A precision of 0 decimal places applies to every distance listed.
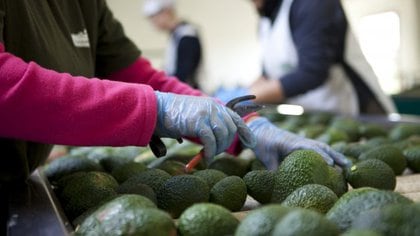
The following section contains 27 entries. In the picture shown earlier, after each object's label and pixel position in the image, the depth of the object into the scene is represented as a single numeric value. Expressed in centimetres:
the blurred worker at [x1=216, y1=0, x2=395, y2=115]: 274
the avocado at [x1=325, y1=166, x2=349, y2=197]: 116
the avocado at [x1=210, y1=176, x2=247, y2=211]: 111
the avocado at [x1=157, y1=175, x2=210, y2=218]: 107
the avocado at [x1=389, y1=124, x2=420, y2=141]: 190
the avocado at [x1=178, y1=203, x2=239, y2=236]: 85
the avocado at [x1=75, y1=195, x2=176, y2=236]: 82
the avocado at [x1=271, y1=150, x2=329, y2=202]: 113
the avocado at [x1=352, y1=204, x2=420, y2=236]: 75
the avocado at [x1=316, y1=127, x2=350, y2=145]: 186
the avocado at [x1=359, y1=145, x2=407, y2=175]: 143
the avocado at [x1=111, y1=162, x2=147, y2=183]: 132
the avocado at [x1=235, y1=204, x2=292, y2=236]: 78
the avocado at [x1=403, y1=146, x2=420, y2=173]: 150
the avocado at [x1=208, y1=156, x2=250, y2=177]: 142
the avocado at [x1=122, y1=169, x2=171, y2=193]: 114
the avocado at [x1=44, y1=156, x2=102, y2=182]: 145
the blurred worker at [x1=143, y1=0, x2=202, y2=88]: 448
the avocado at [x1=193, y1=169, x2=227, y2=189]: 119
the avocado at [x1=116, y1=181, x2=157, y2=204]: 107
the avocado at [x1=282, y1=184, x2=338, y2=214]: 97
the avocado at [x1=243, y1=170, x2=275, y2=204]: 118
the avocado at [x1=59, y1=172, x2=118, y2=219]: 109
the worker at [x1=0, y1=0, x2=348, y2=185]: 105
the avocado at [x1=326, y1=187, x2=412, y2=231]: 85
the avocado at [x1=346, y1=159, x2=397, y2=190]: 122
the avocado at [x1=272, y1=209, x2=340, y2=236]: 75
